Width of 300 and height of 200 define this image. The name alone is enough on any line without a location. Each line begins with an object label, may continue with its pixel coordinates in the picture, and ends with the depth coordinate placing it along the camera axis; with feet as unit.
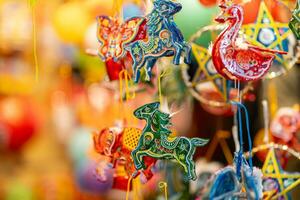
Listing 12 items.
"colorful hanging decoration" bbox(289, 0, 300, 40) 2.96
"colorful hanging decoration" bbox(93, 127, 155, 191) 3.29
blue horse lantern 3.08
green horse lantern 3.06
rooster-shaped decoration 3.01
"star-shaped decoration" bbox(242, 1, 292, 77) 3.54
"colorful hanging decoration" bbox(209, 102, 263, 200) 3.06
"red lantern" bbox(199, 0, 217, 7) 3.99
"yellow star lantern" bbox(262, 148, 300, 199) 3.61
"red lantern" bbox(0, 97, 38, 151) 5.43
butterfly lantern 3.25
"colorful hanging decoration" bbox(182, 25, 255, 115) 3.81
